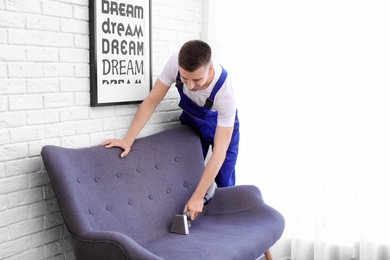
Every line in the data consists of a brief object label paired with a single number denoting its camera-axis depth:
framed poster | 2.62
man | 2.48
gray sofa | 2.21
